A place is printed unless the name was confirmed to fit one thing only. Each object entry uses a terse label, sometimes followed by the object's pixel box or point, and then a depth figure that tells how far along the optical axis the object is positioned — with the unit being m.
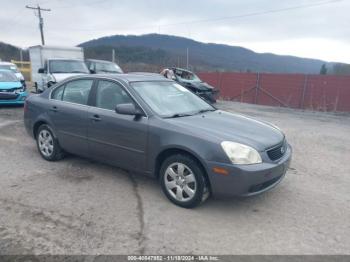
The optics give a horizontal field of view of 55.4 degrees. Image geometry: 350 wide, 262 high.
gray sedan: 3.84
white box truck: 12.85
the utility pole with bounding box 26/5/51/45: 38.12
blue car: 11.58
